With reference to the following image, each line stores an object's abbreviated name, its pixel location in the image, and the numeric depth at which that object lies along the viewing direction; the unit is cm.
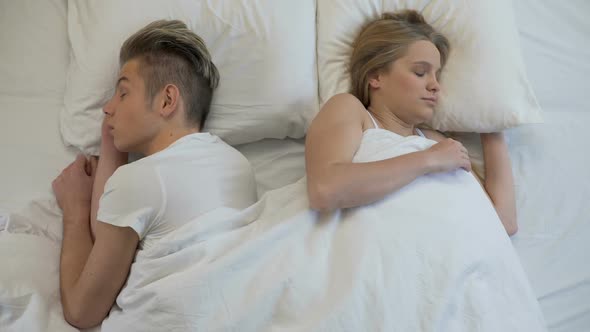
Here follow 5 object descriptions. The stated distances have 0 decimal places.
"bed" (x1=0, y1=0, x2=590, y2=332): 116
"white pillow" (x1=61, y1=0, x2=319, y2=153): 125
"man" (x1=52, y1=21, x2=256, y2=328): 100
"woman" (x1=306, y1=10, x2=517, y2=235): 100
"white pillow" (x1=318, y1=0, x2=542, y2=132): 125
